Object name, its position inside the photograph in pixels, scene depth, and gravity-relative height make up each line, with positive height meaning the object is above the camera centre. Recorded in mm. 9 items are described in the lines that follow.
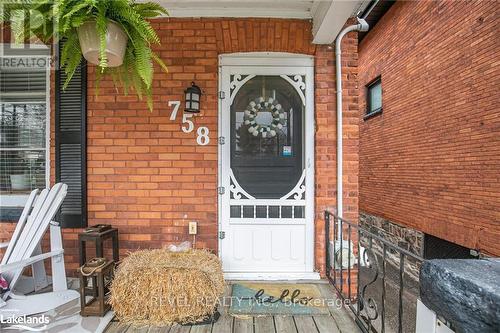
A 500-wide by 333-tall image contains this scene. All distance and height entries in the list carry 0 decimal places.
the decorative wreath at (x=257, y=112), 2775 +490
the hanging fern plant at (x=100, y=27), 1386 +747
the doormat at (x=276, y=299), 2182 -1083
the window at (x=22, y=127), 2775 +410
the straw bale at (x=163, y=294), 2012 -899
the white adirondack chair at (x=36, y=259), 2064 -685
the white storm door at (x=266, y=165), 2746 +16
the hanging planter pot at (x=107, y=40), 1512 +692
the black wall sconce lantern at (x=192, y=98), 2588 +634
